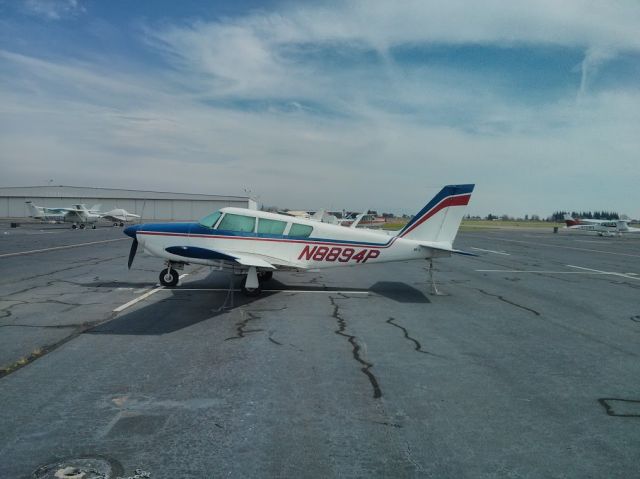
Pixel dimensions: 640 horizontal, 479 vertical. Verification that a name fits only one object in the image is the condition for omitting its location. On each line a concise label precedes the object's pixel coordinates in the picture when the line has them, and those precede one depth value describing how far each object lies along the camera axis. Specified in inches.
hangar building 3592.5
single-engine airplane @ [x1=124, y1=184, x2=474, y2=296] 493.0
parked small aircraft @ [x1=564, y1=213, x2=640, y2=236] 2314.2
